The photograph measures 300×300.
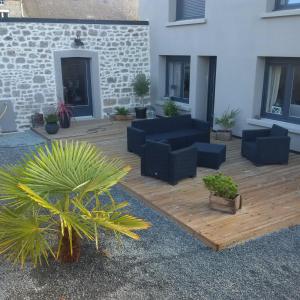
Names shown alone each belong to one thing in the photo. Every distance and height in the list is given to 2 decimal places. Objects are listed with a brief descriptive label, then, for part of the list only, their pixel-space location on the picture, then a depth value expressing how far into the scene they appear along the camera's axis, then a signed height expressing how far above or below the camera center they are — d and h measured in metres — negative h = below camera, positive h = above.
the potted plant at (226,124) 9.12 -1.81
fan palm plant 3.15 -1.33
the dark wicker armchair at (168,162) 5.92 -1.86
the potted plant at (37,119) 10.66 -1.97
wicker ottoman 6.82 -1.96
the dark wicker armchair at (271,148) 6.88 -1.87
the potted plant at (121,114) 11.80 -2.00
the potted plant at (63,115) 10.43 -1.80
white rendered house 7.91 -0.11
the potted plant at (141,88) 11.84 -1.15
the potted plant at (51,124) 9.86 -1.95
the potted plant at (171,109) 10.80 -1.68
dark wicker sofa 7.64 -1.79
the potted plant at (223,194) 4.92 -1.97
